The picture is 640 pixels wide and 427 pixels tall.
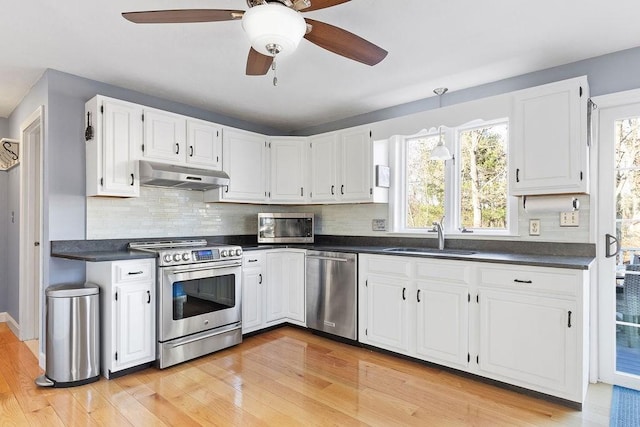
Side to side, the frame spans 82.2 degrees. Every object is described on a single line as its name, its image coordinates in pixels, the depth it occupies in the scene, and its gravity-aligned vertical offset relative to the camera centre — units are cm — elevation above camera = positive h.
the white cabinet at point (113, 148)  302 +54
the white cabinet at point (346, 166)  377 +50
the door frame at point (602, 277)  269 -48
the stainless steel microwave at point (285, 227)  418 -18
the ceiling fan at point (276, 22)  155 +88
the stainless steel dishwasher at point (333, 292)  347 -80
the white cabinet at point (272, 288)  374 -82
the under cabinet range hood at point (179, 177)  315 +32
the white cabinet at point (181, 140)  331 +69
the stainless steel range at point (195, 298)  298 -77
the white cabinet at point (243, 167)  391 +50
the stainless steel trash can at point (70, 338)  264 -92
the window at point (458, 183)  326 +28
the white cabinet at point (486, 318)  232 -78
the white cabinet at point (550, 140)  252 +52
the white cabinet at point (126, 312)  276 -78
